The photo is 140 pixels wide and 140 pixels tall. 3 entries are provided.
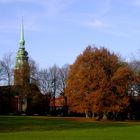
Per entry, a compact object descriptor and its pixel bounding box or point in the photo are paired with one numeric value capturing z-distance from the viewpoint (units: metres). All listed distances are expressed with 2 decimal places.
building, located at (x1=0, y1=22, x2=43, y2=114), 111.62
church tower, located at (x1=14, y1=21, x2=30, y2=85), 111.81
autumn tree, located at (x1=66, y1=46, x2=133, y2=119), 91.19
